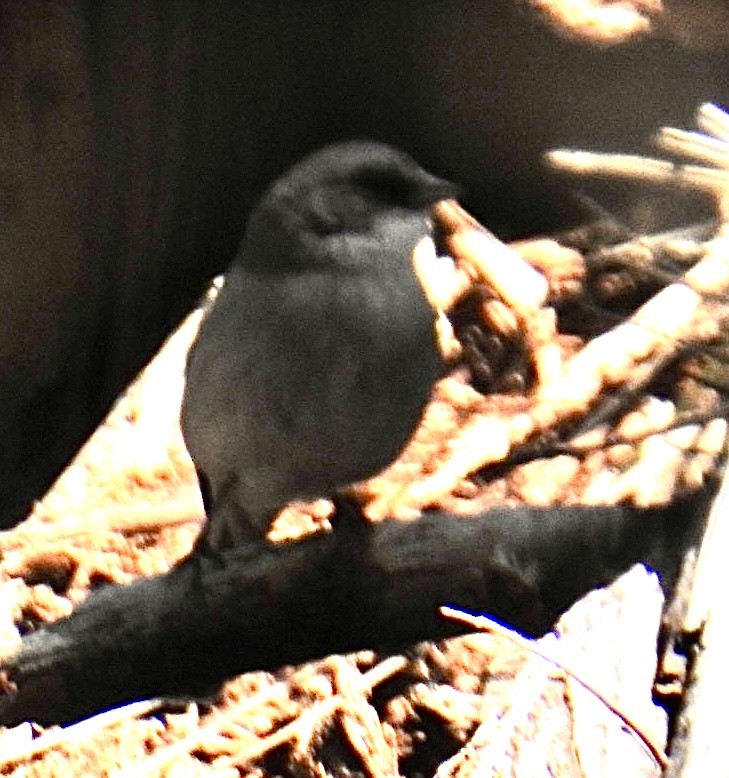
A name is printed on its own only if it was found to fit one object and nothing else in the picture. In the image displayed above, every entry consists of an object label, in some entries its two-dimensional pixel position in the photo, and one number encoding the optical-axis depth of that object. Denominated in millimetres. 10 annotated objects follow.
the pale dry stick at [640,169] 2957
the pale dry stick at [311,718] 2880
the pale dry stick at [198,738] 2876
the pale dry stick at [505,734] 2844
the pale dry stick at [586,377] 2959
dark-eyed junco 2845
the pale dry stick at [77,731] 2866
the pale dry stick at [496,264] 3018
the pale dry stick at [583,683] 2804
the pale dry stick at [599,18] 2966
